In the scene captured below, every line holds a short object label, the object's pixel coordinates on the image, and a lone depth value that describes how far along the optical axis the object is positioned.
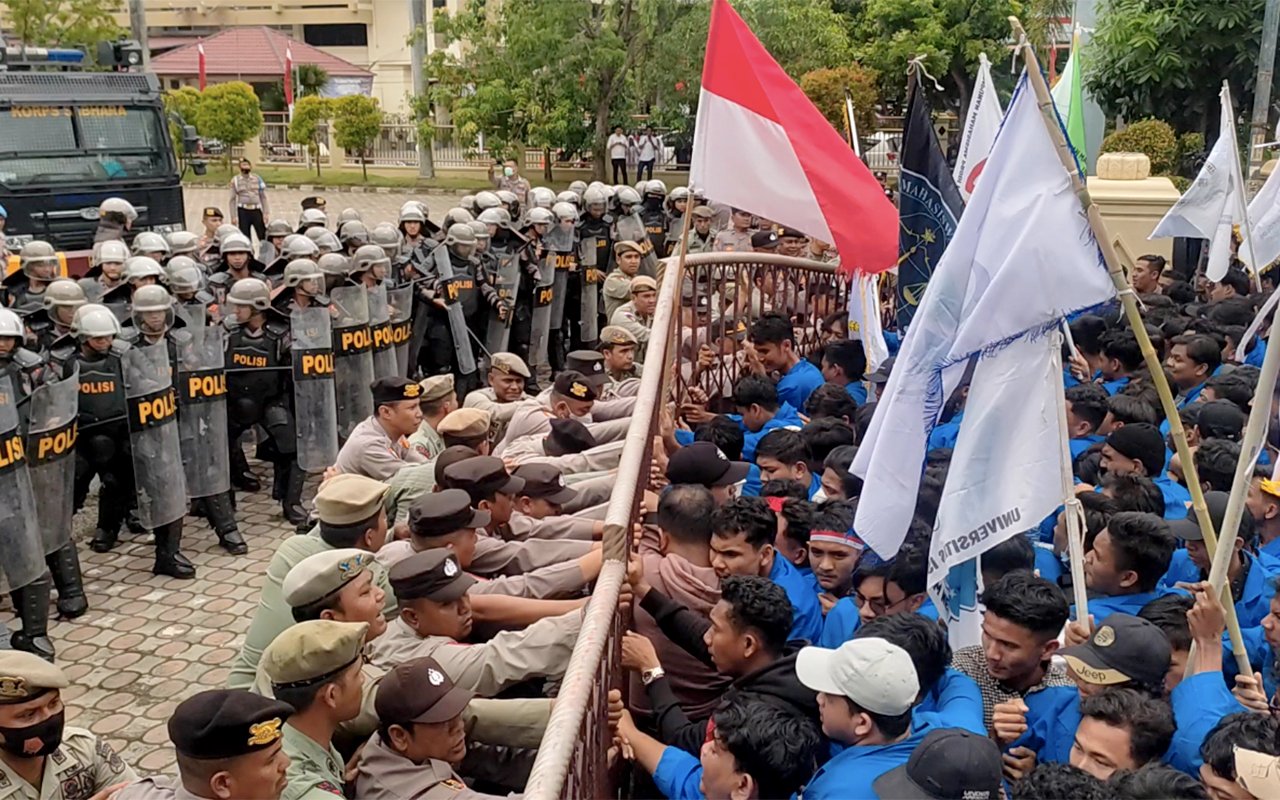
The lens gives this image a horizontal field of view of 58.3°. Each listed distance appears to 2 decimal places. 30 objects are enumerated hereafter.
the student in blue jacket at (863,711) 2.87
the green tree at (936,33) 27.12
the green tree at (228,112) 28.31
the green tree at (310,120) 30.27
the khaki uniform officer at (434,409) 6.50
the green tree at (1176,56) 17.95
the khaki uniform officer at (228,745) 2.79
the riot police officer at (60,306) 7.07
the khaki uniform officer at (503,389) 6.82
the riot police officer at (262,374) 7.65
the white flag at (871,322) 6.17
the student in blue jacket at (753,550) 4.02
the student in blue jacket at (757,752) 2.88
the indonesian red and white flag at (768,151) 5.60
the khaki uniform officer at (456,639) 3.67
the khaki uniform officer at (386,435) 5.82
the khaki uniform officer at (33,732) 3.20
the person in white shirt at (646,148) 24.91
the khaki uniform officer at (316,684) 3.15
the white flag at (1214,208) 7.66
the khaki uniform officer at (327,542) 4.02
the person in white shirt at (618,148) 23.52
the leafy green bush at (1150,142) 16.00
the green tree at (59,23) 28.02
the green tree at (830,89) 19.50
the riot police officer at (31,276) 8.77
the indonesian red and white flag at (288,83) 33.50
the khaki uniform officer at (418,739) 3.07
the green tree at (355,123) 29.16
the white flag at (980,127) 6.16
